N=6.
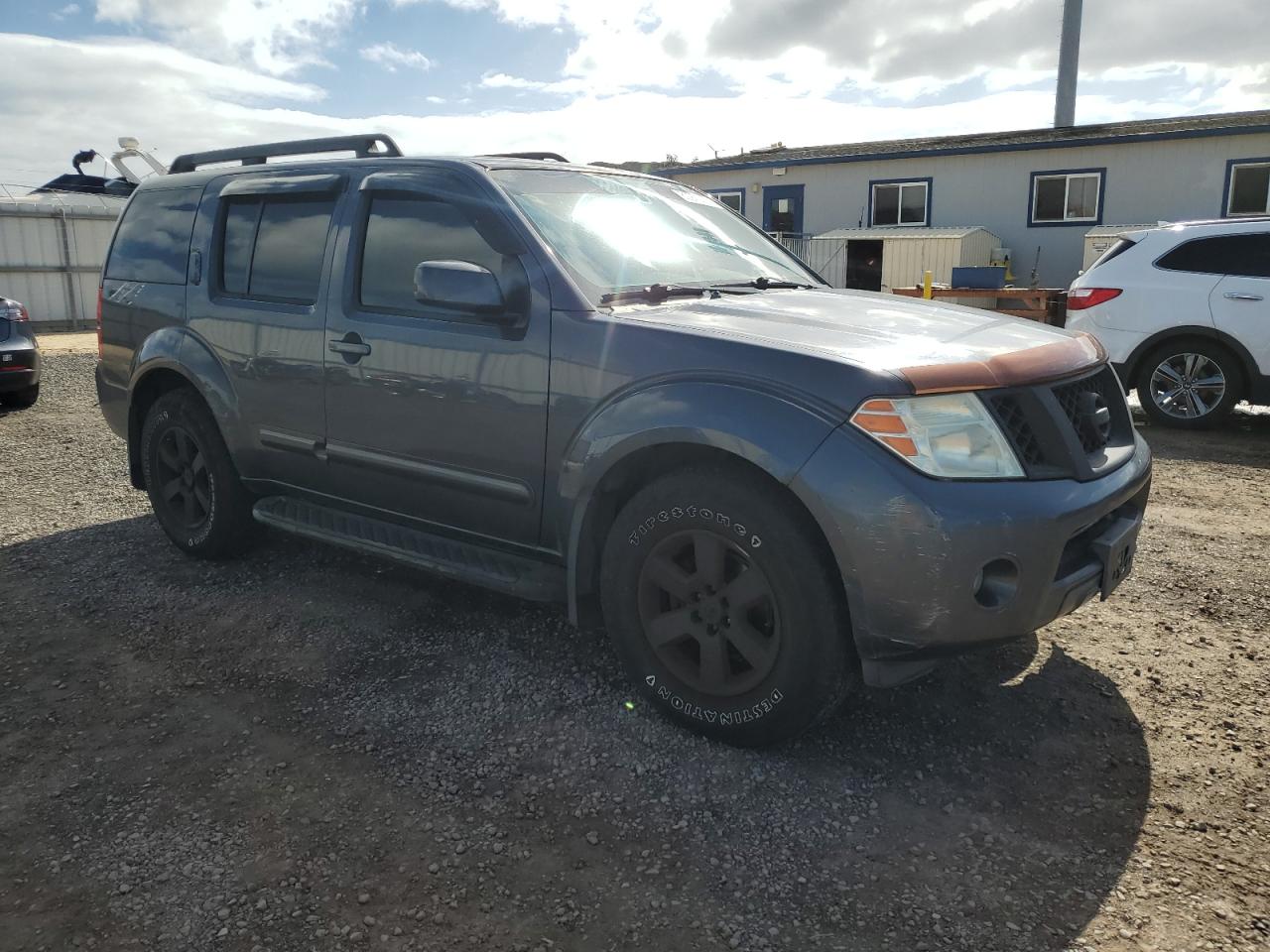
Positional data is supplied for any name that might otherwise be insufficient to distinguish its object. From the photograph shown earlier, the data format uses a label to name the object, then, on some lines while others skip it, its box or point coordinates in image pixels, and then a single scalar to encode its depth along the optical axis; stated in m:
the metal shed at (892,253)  20.59
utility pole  28.88
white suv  7.97
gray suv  2.71
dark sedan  9.51
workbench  13.77
